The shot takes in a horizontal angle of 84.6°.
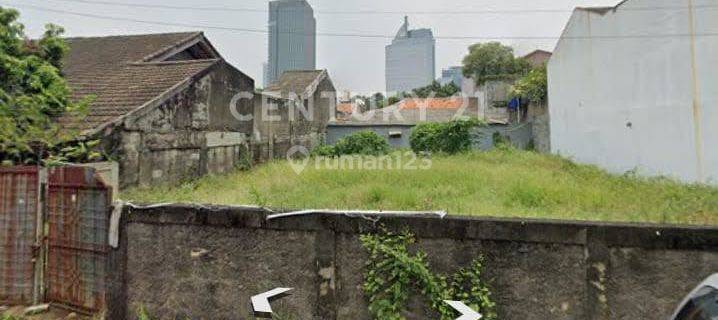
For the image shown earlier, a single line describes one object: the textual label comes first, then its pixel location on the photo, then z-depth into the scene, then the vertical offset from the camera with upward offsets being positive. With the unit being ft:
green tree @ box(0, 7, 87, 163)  15.96 +3.85
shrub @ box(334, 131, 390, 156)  50.83 +3.28
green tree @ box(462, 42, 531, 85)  94.99 +26.61
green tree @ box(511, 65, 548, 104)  58.39 +12.52
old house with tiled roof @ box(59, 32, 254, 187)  24.29 +4.72
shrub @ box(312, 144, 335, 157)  51.92 +2.43
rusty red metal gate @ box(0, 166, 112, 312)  13.19 -2.26
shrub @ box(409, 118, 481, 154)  49.75 +4.25
